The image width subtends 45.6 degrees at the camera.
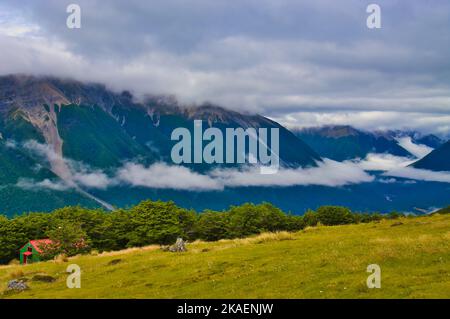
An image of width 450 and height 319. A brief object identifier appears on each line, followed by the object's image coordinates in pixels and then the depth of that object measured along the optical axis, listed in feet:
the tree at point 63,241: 312.91
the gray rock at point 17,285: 144.25
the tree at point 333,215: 485.11
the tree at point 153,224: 385.09
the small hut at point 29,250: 378.32
